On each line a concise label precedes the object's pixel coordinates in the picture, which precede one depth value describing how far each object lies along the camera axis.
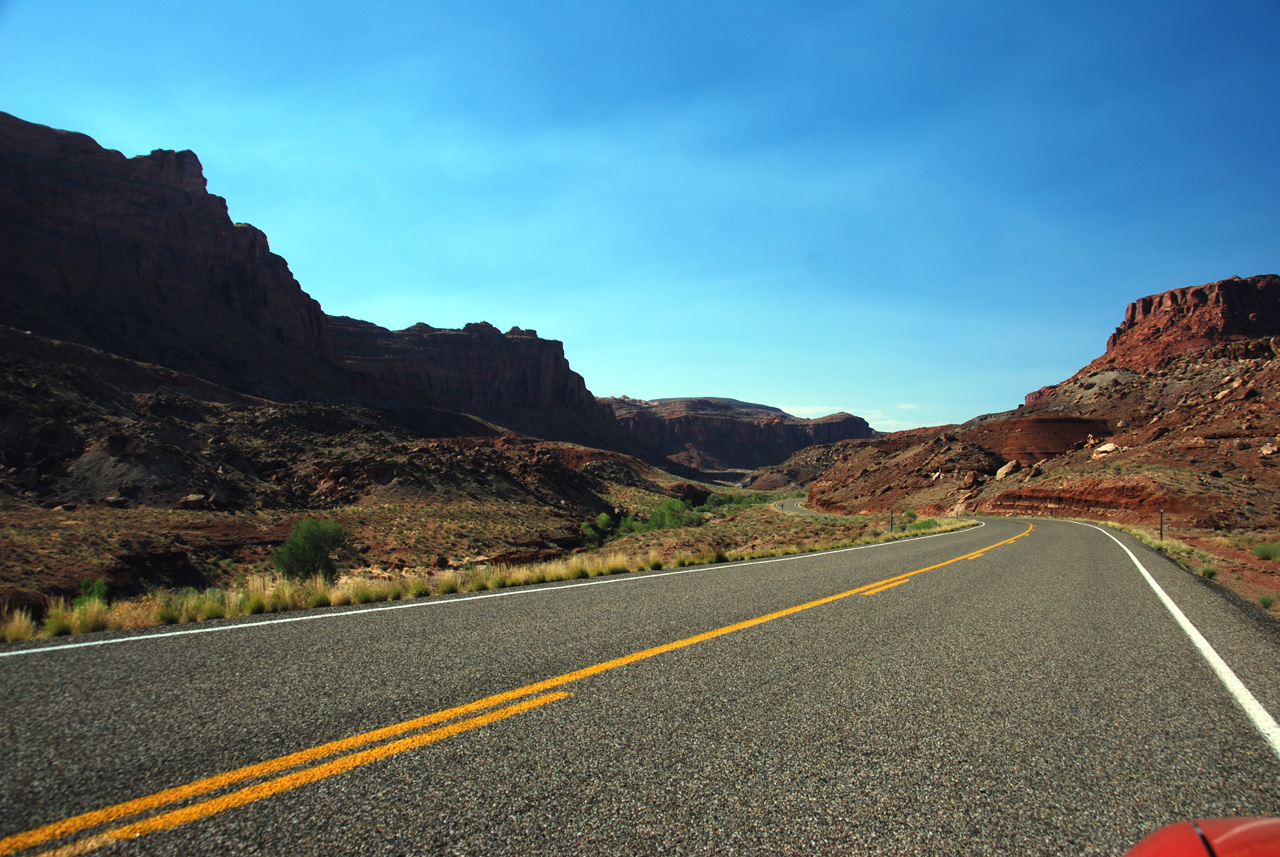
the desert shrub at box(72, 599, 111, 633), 5.89
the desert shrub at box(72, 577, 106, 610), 16.61
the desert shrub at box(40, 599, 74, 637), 5.78
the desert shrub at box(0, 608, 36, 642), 5.36
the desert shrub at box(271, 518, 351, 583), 24.62
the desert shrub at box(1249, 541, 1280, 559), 18.18
